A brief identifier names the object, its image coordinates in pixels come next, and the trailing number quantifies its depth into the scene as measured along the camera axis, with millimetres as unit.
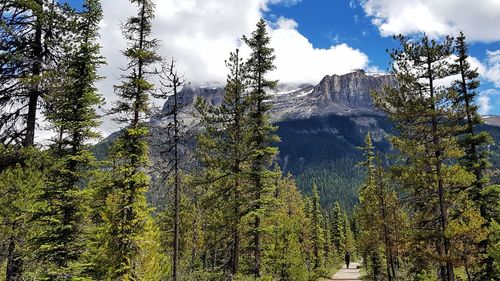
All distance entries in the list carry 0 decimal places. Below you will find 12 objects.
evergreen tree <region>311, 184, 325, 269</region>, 53656
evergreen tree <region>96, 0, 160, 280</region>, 18156
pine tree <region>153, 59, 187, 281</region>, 19250
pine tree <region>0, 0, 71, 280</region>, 12062
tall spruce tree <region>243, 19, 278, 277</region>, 21188
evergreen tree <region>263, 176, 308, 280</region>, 27469
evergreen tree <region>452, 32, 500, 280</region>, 19672
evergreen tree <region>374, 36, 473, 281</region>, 16750
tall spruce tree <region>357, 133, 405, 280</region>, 32031
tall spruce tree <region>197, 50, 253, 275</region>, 21500
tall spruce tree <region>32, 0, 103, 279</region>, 17672
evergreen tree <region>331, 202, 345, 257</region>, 80319
